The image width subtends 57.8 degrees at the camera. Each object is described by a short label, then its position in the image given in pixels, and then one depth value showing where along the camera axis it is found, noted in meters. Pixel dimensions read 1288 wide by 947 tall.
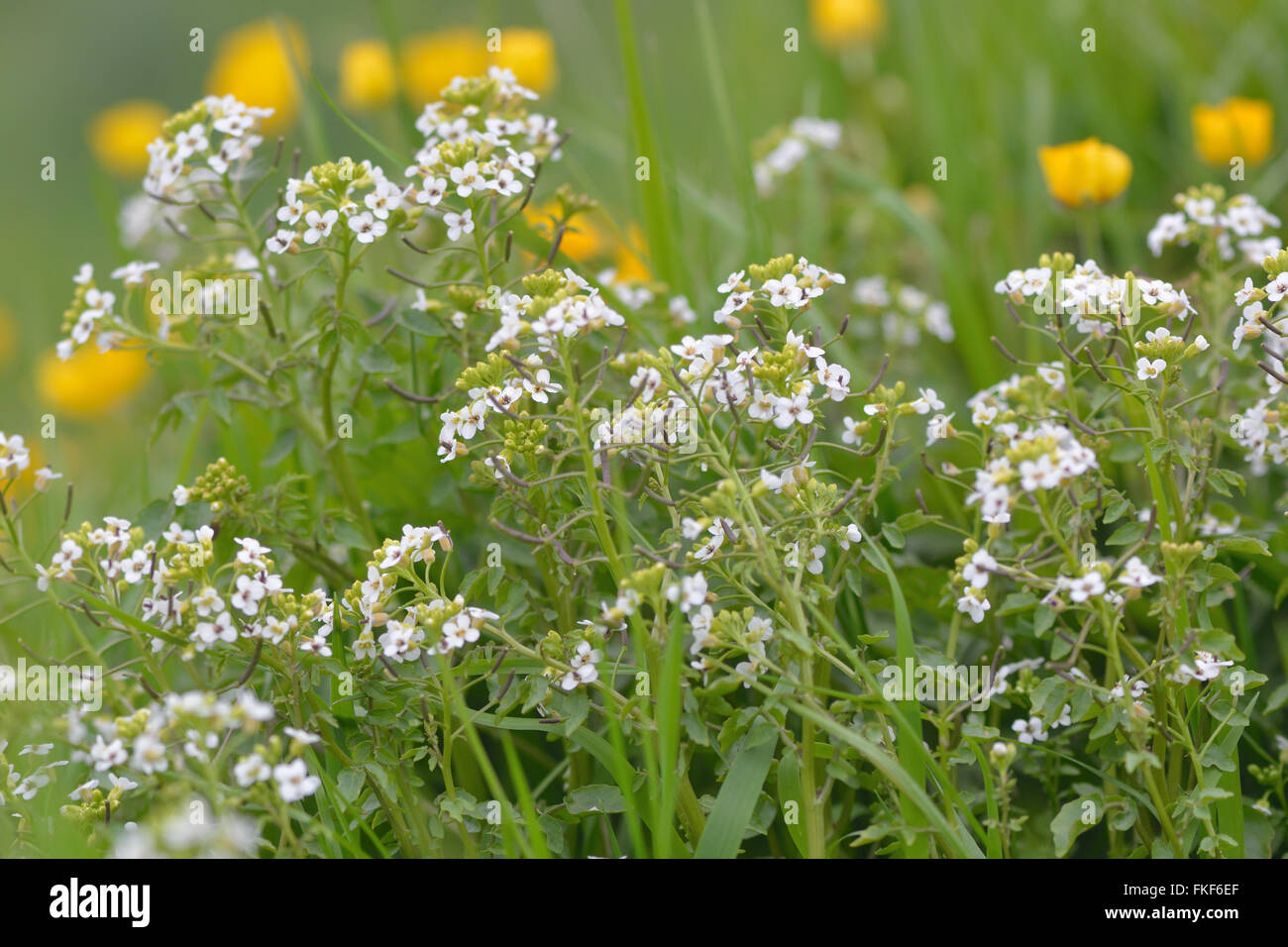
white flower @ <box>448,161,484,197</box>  1.59
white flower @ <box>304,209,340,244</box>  1.60
